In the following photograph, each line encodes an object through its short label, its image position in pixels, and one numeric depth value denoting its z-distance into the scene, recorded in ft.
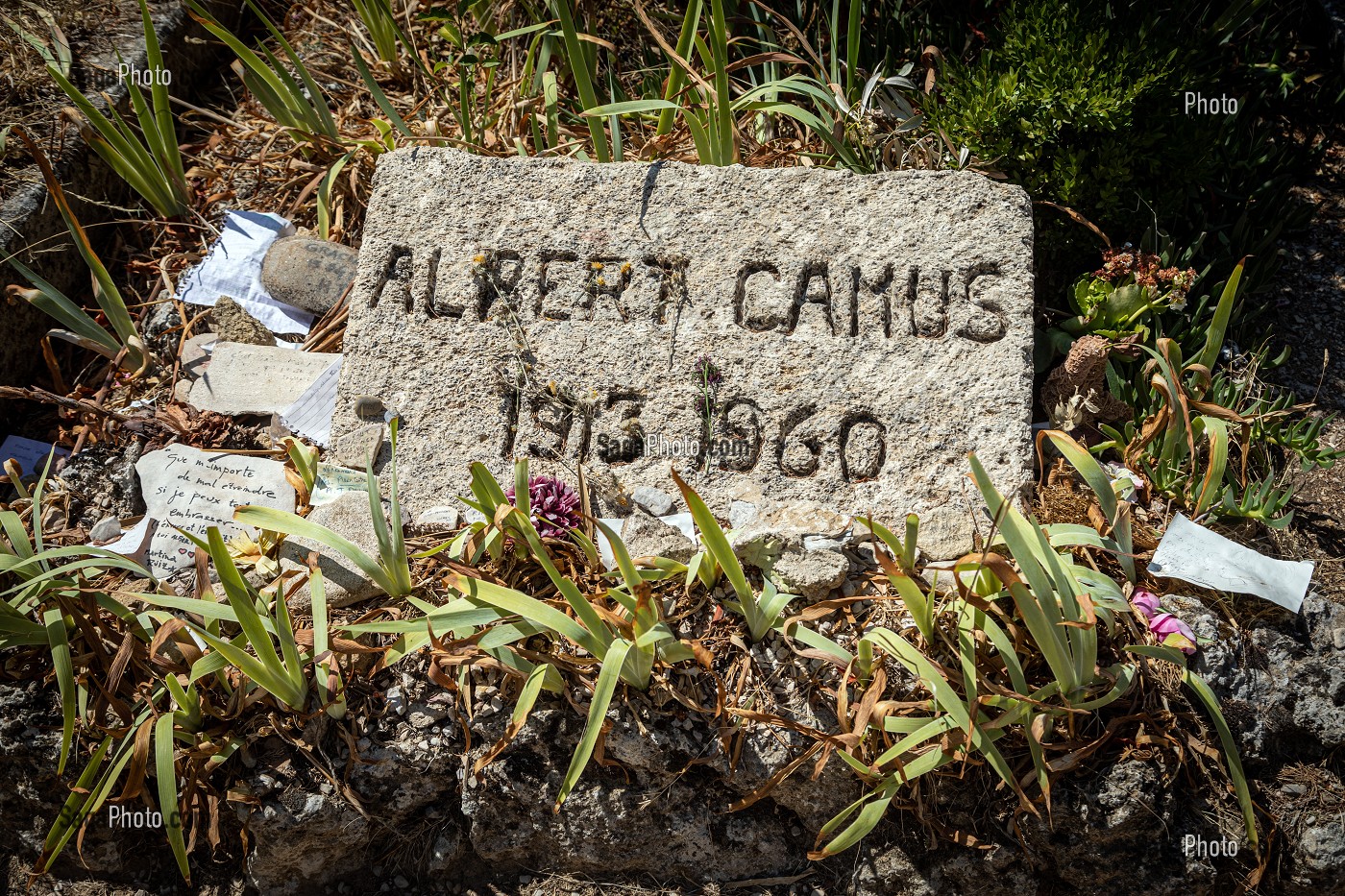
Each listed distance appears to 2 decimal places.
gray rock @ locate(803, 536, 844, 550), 6.88
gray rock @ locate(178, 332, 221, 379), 8.74
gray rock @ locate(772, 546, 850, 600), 6.75
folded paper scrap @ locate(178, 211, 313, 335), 9.20
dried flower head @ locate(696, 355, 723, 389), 7.63
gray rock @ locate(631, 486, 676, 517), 7.45
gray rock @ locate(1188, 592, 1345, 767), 6.45
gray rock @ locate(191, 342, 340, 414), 8.41
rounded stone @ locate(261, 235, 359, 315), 9.00
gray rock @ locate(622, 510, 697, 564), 7.07
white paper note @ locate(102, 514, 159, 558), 7.50
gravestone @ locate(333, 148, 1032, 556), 7.47
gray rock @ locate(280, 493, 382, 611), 7.06
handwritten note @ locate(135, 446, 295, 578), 7.62
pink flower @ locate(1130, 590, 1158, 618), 6.63
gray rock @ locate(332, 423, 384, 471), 7.56
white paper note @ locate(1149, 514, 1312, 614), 6.66
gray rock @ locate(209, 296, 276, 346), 8.82
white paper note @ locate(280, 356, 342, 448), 8.21
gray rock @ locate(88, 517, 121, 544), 7.74
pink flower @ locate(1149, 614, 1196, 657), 6.33
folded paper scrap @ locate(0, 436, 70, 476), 8.53
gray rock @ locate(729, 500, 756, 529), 7.30
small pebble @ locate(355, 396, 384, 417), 7.66
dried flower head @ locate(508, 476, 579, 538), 7.24
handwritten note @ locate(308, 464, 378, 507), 7.61
